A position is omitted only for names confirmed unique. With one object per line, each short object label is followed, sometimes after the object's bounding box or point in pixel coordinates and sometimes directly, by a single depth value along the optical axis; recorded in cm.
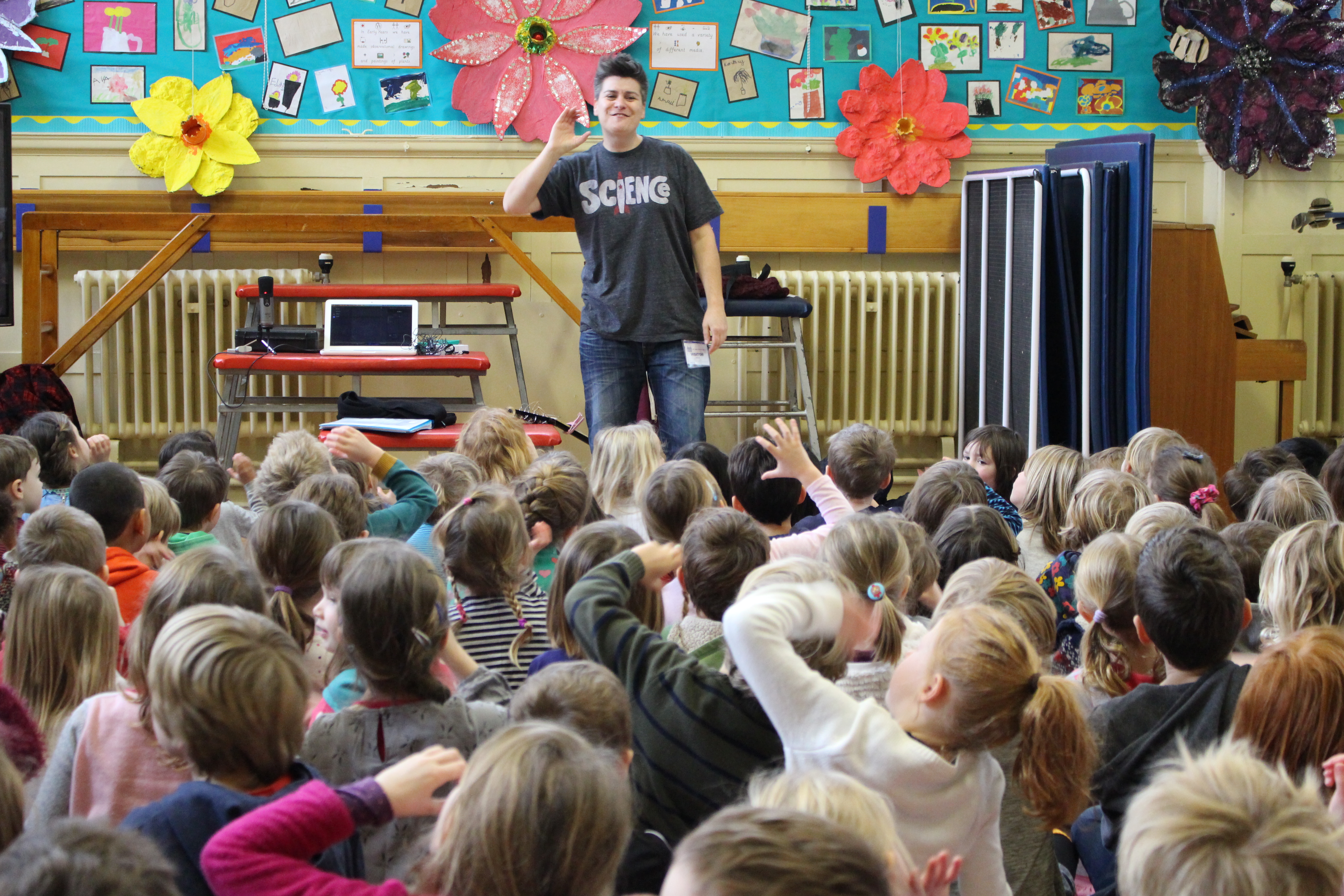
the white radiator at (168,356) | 507
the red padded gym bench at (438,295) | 475
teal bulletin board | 506
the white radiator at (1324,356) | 549
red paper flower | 530
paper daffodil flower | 501
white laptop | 456
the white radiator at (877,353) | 535
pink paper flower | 517
